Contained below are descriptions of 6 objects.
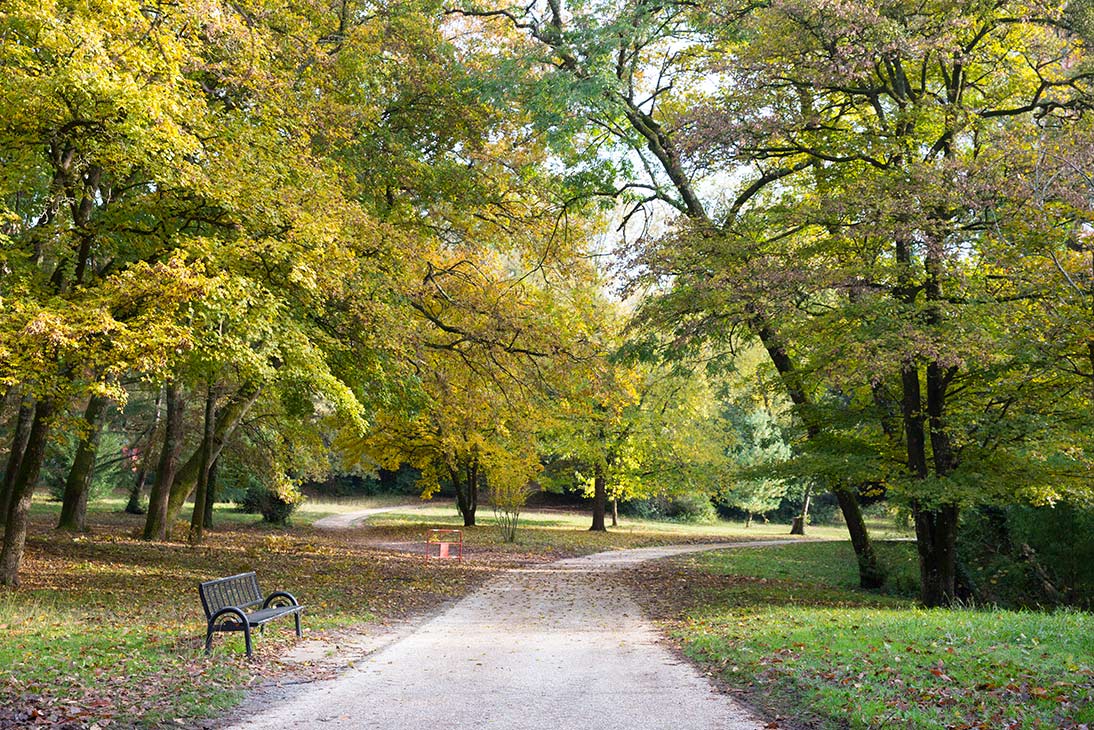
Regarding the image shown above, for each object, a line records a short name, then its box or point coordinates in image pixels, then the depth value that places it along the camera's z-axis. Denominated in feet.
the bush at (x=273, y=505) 102.22
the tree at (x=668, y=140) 46.34
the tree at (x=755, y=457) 141.79
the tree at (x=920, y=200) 38.52
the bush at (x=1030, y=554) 49.62
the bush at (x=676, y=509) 163.65
